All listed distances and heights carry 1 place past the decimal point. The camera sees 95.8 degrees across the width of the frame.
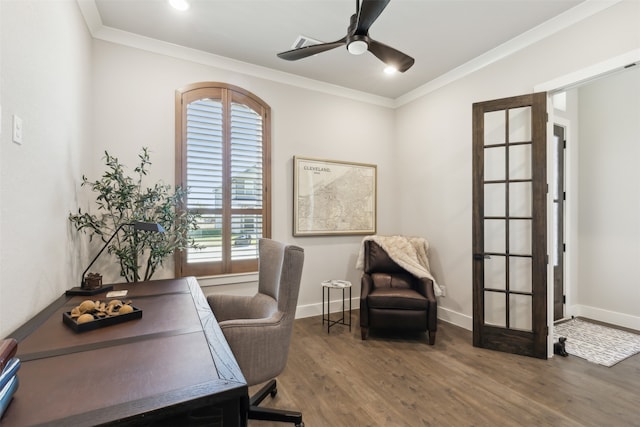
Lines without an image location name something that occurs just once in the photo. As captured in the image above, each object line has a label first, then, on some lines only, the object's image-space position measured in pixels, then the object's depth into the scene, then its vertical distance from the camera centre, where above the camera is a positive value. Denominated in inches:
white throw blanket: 133.3 -16.6
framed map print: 143.9 +10.3
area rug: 104.5 -49.8
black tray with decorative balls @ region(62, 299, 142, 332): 50.3 -18.5
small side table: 130.3 -36.7
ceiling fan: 67.4 +49.2
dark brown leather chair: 116.1 -37.2
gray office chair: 63.5 -25.7
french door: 103.8 -2.9
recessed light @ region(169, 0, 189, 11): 91.6 +68.0
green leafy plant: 94.3 -0.5
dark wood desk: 29.1 -19.7
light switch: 50.4 +15.2
